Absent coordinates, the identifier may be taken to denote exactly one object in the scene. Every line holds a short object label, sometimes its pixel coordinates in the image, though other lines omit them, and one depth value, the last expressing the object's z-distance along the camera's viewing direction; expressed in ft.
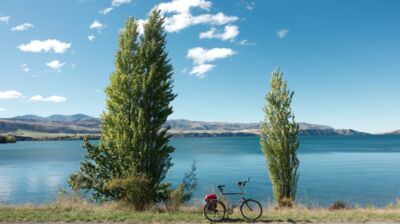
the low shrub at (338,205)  87.25
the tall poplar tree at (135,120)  68.33
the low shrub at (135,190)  60.71
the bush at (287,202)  76.62
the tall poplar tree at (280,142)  82.28
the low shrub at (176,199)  59.89
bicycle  51.42
